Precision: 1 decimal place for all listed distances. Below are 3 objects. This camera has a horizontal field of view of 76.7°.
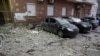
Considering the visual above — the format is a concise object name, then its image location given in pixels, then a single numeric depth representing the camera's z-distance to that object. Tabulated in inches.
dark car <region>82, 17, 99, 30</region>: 317.9
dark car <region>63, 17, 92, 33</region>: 262.6
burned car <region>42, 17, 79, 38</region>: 214.2
